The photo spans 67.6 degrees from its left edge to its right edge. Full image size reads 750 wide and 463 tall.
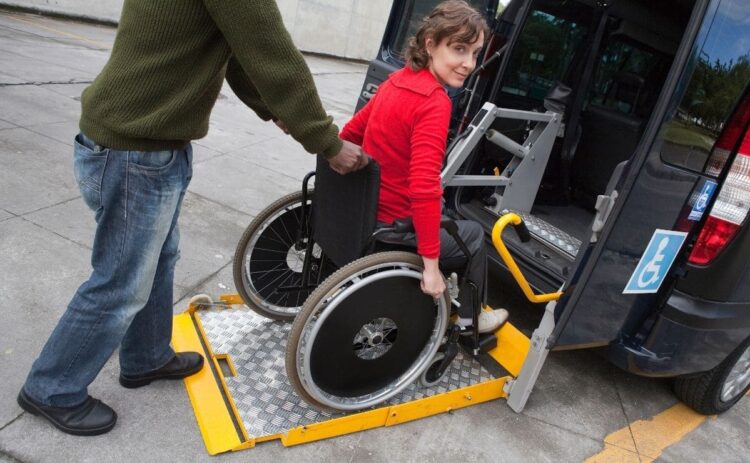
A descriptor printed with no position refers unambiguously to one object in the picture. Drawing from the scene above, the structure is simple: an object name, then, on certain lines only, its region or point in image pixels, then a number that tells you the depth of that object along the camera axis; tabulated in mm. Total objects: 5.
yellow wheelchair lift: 2188
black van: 1988
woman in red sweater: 1974
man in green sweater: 1568
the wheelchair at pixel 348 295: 2043
